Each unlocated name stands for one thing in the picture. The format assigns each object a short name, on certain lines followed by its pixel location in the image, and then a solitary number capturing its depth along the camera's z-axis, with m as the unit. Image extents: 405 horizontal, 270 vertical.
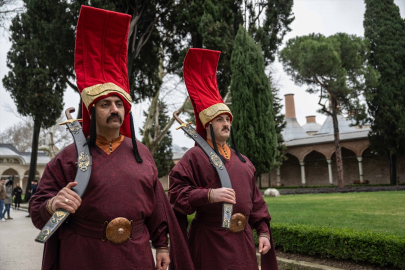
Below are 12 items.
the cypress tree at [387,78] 21.02
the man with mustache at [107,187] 1.83
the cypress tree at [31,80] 12.88
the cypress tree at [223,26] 11.03
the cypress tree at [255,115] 13.56
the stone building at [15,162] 34.48
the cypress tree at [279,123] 27.05
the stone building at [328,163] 26.16
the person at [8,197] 12.71
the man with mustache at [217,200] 2.43
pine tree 20.80
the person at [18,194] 17.47
